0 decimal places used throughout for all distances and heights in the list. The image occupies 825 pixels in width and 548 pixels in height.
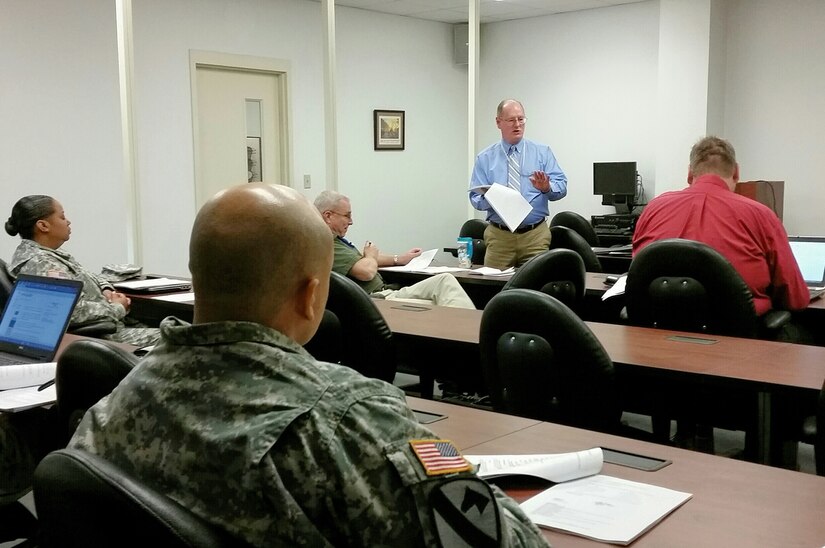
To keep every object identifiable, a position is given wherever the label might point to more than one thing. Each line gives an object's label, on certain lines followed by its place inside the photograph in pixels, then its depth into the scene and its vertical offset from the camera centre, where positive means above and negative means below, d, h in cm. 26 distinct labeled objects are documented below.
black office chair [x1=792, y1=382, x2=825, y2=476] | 175 -56
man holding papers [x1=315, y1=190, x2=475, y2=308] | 405 -50
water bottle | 508 -51
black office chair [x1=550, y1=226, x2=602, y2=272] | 496 -47
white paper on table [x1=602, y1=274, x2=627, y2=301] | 347 -50
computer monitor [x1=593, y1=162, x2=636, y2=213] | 796 -17
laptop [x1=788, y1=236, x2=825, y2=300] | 398 -44
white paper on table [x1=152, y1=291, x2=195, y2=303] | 387 -59
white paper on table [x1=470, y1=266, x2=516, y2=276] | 470 -58
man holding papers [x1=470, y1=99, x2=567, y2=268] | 529 -15
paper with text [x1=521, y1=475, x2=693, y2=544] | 129 -54
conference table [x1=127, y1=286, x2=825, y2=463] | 213 -54
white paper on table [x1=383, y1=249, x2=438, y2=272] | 490 -55
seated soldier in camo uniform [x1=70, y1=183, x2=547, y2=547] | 97 -30
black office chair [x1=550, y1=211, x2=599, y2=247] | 632 -44
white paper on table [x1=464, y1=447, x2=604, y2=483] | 148 -52
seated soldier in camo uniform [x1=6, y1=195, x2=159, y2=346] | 373 -40
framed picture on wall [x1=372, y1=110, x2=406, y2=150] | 877 +39
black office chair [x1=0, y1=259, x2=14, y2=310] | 380 -51
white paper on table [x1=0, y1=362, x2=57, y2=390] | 250 -60
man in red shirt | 345 -26
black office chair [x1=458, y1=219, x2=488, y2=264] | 672 -49
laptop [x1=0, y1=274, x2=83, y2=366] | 284 -50
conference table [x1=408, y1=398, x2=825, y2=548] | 126 -54
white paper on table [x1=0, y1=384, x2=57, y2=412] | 223 -61
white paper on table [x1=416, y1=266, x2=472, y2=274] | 479 -58
